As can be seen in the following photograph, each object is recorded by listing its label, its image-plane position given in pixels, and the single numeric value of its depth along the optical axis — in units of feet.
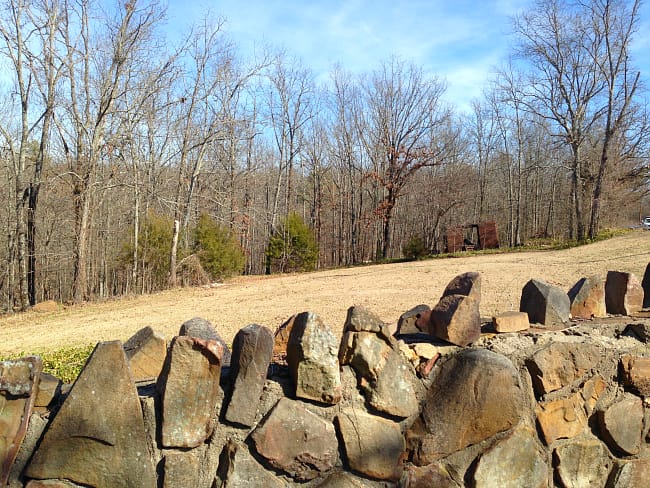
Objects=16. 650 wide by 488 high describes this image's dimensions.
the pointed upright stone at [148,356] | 5.28
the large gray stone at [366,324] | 4.84
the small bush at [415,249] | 68.18
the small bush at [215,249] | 55.88
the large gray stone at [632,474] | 5.75
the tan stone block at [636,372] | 5.85
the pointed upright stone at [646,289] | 7.55
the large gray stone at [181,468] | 4.24
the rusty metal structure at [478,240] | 75.36
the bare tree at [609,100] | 66.54
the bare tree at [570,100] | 72.64
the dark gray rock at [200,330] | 5.63
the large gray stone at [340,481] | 4.62
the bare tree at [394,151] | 81.82
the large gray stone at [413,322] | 6.12
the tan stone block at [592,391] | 5.63
